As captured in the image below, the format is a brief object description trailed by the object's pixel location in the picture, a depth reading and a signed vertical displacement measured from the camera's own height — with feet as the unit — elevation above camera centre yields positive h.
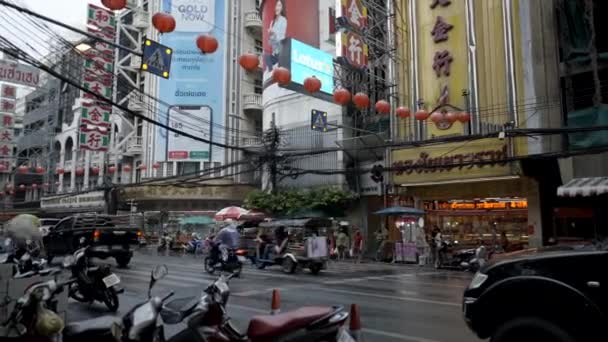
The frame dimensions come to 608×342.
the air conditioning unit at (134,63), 133.13 +39.70
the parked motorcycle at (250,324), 14.78 -3.28
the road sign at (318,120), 81.87 +14.90
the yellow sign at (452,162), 66.33 +6.94
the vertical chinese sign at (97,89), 97.04 +24.29
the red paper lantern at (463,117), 62.23 +11.70
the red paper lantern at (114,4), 32.86 +13.56
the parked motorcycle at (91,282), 31.14 -4.15
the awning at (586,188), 52.95 +2.52
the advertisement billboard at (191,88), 123.34 +30.65
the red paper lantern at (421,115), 61.46 +11.74
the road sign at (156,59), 37.97 +11.82
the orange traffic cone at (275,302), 23.27 -4.08
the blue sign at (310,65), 78.38 +23.67
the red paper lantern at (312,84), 54.80 +13.84
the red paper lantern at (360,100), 58.85 +13.08
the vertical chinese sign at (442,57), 71.97 +22.47
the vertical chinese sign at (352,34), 67.82 +24.20
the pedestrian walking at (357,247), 82.48 -5.55
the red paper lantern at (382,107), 61.46 +12.79
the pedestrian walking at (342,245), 84.94 -5.36
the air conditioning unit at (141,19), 132.87 +50.60
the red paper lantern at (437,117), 62.23 +11.59
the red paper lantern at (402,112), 65.98 +12.99
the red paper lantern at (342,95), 57.82 +13.33
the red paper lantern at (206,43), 39.60 +13.19
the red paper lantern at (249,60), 45.34 +13.56
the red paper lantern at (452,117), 61.98 +11.58
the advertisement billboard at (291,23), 101.35 +38.00
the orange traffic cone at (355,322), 18.63 -3.99
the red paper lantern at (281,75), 51.85 +13.99
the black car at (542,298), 14.84 -2.66
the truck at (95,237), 57.77 -2.69
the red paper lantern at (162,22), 36.24 +13.66
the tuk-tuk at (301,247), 56.39 -4.00
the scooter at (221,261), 50.75 -4.86
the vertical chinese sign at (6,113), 98.02 +19.56
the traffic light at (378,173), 75.41 +5.97
